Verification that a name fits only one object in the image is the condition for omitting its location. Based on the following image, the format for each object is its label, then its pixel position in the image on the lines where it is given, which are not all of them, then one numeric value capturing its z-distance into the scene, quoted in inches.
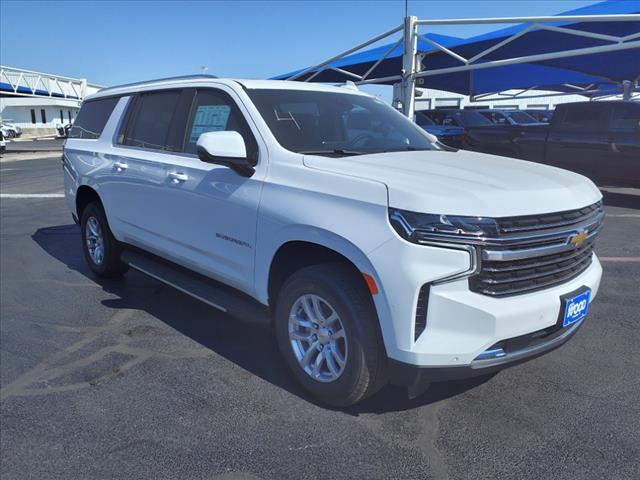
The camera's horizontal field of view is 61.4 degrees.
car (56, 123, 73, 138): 2132.6
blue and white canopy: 445.7
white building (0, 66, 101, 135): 1544.0
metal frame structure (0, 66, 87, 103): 1312.7
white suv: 101.7
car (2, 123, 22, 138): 1999.3
